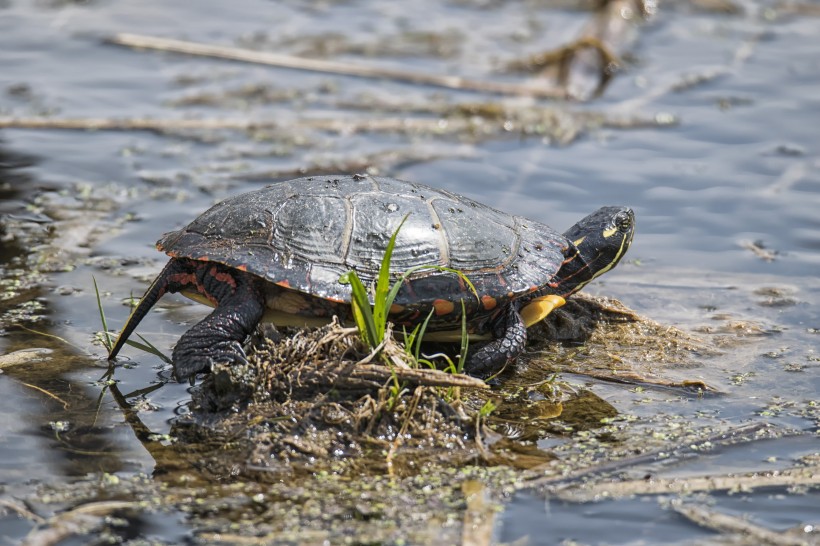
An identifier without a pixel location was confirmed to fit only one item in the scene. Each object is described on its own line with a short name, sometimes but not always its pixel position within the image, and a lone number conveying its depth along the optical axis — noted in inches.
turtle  379.9
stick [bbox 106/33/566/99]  770.2
